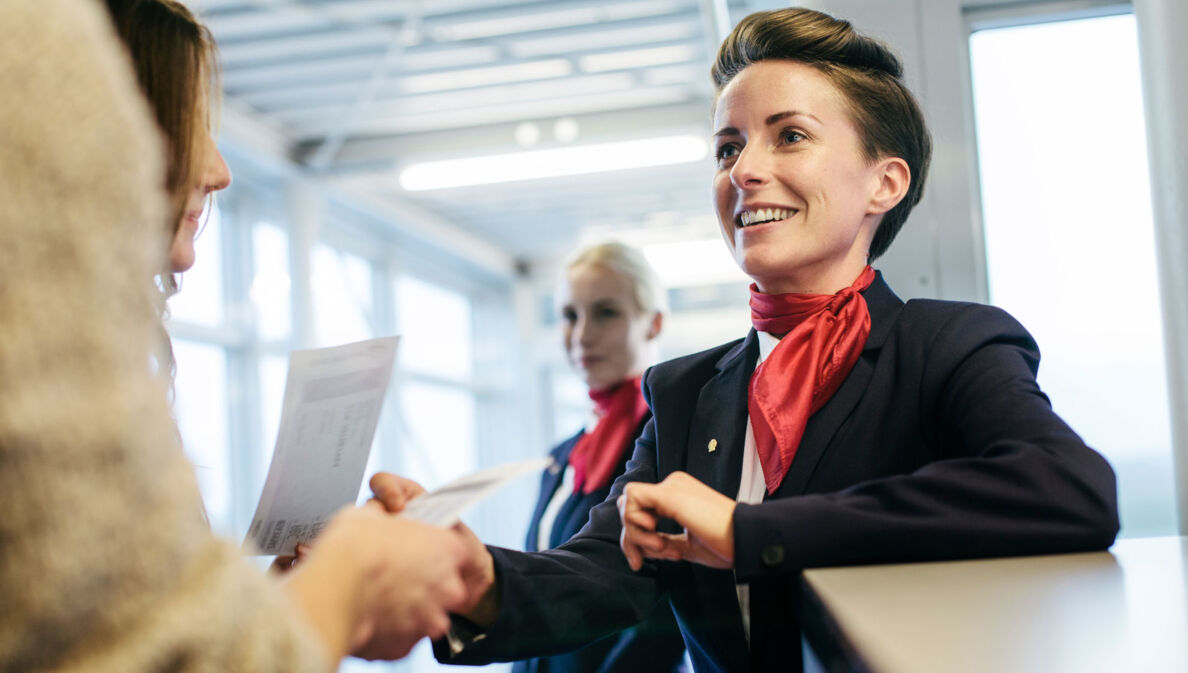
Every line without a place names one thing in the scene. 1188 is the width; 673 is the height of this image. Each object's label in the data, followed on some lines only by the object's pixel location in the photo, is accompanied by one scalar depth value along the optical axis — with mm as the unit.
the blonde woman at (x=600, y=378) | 3096
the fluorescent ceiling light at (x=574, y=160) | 8578
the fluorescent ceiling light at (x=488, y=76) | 7832
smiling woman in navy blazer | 1267
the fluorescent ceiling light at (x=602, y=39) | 7355
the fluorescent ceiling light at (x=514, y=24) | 7016
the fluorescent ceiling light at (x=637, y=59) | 7711
